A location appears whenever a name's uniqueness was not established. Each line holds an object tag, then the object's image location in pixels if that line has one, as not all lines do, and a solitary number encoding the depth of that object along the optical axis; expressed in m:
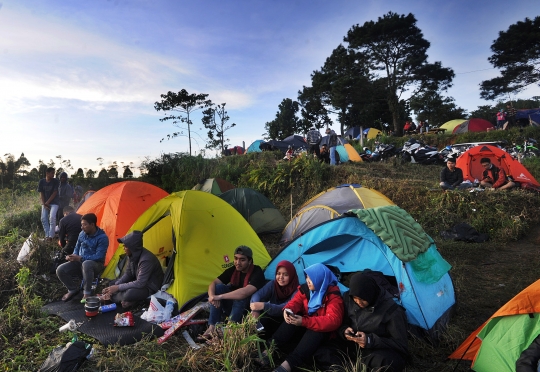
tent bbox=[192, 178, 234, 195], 9.53
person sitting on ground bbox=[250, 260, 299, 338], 3.35
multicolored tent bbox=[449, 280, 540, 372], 2.57
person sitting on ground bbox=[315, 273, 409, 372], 2.73
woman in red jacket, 2.92
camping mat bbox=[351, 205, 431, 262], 3.62
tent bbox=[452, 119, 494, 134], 18.25
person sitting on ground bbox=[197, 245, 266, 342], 3.67
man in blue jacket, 4.66
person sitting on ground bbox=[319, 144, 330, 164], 12.39
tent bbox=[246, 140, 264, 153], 21.28
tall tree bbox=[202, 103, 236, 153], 21.95
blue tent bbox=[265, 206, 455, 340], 3.54
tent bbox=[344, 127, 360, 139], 26.21
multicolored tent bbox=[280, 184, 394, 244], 6.33
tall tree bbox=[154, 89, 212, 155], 20.45
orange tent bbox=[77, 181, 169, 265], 6.39
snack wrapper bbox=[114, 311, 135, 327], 3.73
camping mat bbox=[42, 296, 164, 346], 3.47
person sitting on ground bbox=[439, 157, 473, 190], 8.33
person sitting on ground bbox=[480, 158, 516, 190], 8.15
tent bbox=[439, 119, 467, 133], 20.03
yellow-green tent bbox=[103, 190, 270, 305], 4.49
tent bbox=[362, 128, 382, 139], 24.75
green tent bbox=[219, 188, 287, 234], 7.96
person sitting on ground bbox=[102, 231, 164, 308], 4.36
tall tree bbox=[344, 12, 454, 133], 22.17
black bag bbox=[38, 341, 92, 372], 2.87
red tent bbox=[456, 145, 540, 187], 8.56
